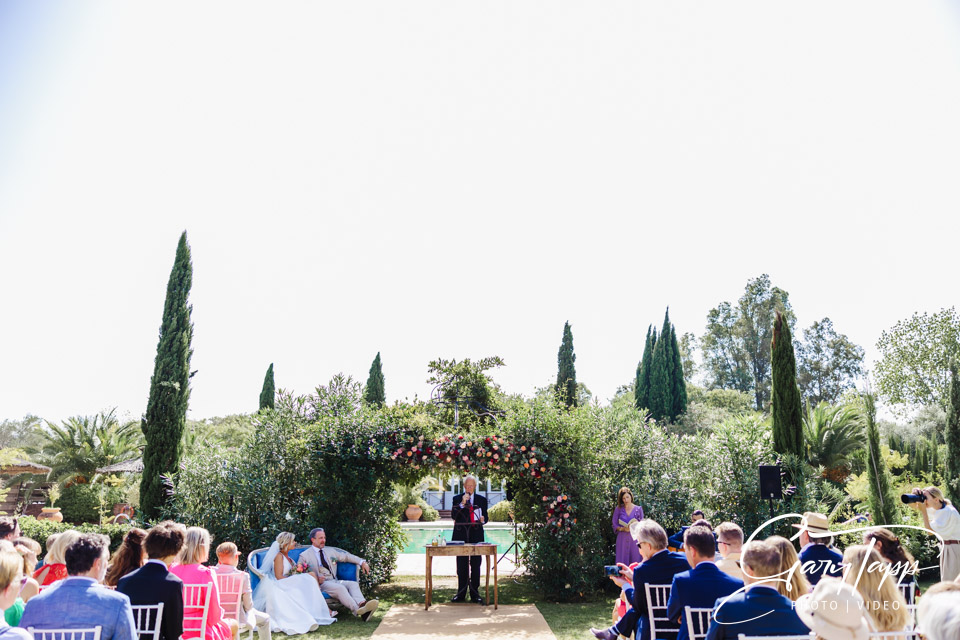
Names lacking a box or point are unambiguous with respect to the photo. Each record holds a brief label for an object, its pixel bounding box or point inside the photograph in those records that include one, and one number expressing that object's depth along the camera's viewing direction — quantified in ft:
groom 27.61
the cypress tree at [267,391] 111.45
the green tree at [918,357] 92.79
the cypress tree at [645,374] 118.01
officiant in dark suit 31.83
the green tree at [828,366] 144.66
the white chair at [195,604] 14.87
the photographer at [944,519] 22.33
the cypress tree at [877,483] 35.27
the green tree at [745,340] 145.28
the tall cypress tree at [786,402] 42.60
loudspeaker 32.01
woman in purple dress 30.83
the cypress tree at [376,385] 108.47
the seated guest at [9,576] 8.64
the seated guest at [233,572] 17.56
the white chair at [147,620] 12.02
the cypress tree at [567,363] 105.60
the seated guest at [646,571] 13.56
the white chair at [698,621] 11.22
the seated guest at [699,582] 11.58
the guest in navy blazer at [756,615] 9.50
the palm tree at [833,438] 53.52
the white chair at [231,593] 17.32
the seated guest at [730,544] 13.98
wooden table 28.89
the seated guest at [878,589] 8.14
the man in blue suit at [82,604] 10.00
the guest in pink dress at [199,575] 14.80
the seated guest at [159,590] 12.27
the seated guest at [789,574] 10.17
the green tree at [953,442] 40.40
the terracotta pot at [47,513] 35.85
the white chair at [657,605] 13.24
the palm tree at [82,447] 61.05
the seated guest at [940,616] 6.54
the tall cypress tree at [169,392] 40.55
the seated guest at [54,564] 14.30
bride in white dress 25.11
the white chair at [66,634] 9.85
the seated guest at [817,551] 14.33
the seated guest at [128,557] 13.91
